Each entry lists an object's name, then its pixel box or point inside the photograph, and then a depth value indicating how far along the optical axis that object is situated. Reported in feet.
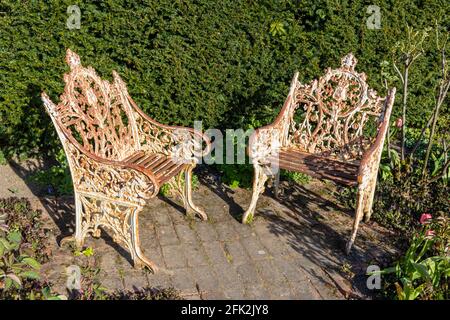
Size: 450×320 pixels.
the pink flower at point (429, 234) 13.69
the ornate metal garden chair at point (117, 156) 13.55
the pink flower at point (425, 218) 14.25
